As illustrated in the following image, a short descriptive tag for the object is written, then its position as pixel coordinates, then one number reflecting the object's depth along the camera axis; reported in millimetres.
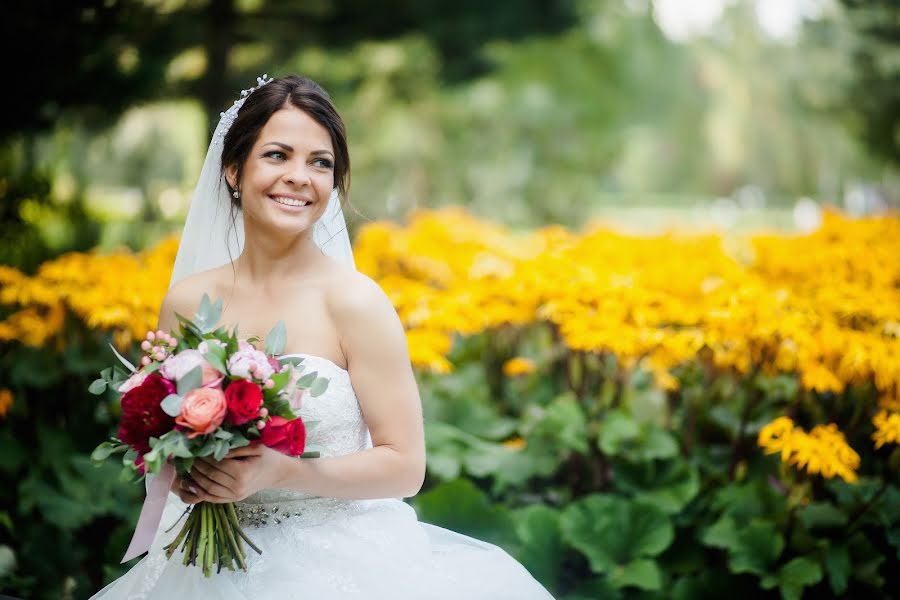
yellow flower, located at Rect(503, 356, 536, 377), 4266
